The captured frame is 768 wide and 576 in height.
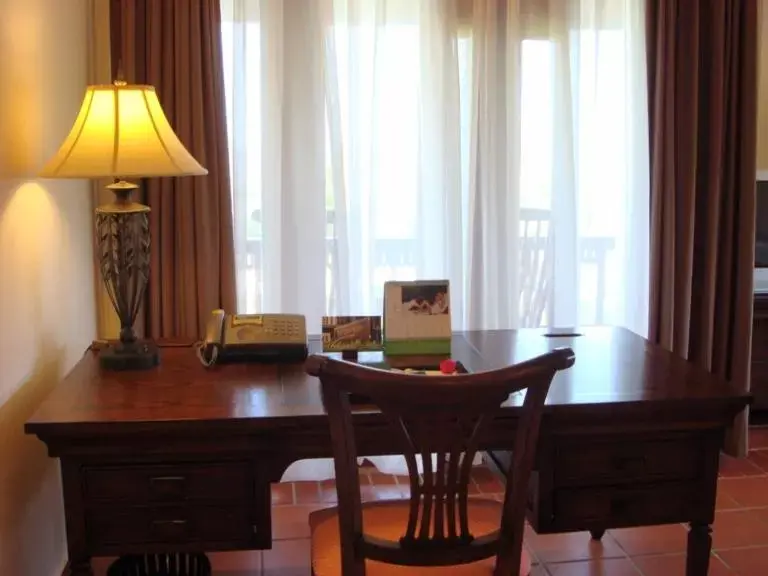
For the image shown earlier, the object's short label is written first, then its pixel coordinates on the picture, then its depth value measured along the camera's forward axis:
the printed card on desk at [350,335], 2.38
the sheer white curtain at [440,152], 3.18
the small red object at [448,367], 2.15
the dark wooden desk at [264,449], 1.89
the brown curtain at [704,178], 3.28
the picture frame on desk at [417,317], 2.36
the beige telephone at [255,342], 2.33
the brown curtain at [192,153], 2.97
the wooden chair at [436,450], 1.53
